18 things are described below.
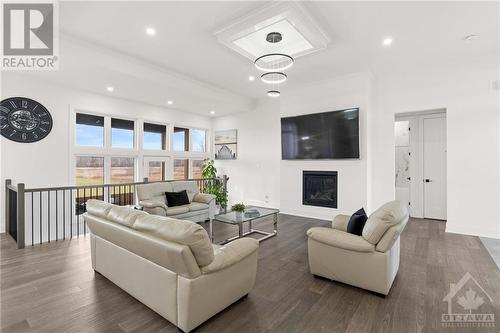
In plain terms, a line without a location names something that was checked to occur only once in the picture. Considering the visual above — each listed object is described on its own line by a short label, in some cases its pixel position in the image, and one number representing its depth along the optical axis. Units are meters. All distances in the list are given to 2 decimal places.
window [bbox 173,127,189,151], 7.74
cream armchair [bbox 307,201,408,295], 2.40
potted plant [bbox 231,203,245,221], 4.44
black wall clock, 4.55
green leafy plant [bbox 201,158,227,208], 6.75
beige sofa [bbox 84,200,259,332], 1.84
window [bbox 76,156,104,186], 5.69
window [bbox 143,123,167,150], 6.95
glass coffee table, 3.94
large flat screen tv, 5.35
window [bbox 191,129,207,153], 8.29
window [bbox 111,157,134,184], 6.27
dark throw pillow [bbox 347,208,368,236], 2.78
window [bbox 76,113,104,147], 5.69
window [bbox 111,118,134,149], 6.29
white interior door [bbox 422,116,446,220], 5.57
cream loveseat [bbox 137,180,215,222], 4.63
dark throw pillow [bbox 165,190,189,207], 5.14
